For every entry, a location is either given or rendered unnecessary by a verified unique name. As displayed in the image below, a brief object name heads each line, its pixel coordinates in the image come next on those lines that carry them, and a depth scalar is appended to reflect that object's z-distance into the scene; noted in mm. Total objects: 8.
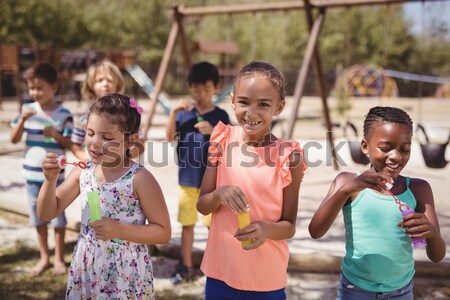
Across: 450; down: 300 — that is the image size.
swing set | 5523
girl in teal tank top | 1716
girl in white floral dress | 1816
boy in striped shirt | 3070
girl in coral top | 1742
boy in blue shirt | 3062
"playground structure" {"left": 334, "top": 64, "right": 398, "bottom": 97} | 23750
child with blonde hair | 2953
